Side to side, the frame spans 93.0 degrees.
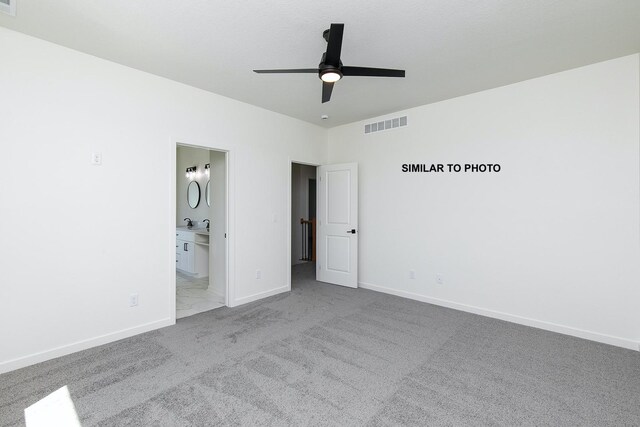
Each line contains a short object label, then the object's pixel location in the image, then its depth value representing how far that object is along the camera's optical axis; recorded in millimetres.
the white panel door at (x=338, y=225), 4945
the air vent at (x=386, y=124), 4496
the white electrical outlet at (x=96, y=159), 2881
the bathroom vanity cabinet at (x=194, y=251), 5375
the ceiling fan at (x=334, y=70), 2119
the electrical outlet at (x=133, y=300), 3121
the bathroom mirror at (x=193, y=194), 6287
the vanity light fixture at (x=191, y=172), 6381
